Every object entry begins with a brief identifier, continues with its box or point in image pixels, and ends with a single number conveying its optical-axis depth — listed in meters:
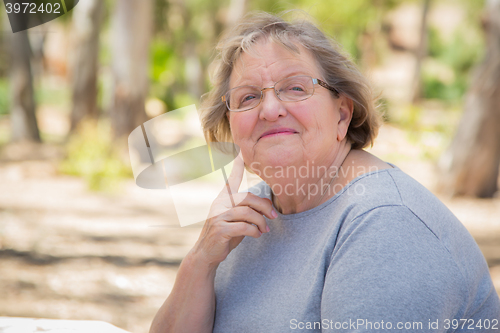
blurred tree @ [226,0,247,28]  10.35
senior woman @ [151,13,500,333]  1.12
